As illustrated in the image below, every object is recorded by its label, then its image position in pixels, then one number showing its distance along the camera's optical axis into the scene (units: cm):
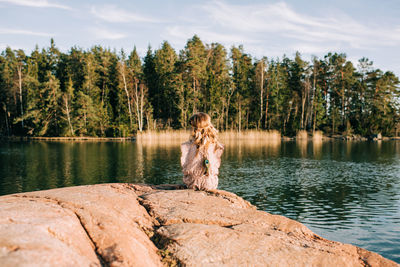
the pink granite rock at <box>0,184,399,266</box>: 282
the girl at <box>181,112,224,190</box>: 633
